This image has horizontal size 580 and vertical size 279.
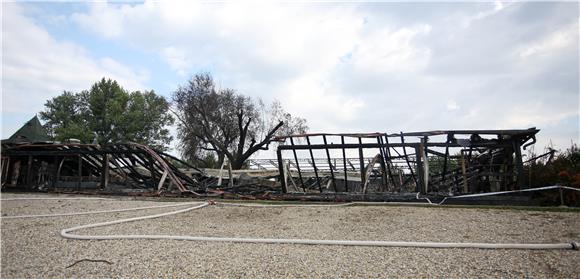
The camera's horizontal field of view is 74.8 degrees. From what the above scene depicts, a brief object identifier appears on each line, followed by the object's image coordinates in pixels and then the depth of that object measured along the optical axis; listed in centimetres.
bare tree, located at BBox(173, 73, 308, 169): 3200
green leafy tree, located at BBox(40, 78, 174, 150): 4081
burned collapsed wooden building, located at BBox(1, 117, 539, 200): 877
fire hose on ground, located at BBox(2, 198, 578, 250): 412
